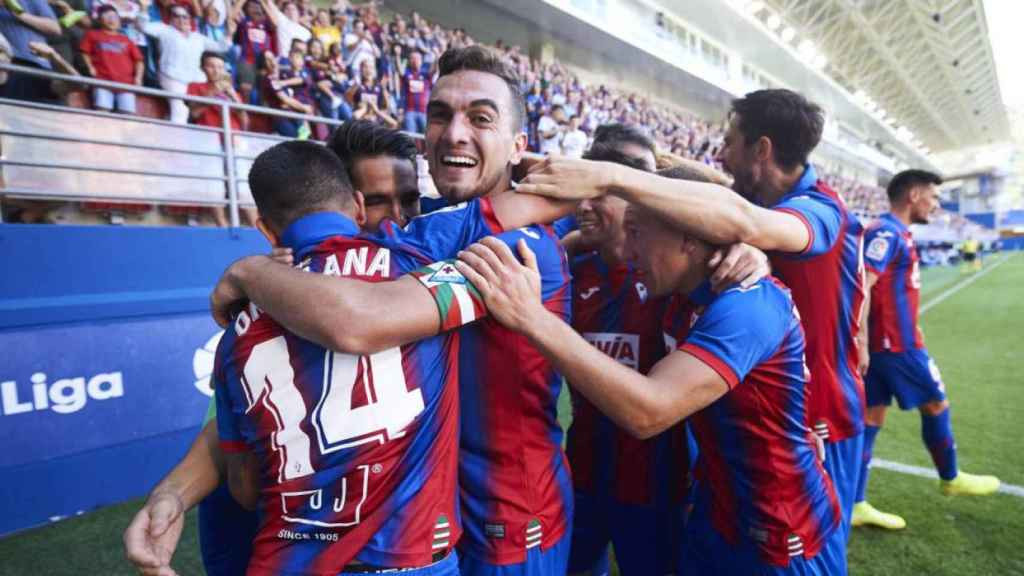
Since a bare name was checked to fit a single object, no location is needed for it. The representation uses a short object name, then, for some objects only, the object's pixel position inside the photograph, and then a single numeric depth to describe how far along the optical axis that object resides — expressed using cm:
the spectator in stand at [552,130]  1178
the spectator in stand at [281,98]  692
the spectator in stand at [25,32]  466
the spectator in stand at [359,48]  841
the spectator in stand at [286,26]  717
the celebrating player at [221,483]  139
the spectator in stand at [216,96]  591
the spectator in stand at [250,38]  677
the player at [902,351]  384
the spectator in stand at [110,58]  519
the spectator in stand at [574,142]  1216
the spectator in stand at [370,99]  809
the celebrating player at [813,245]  216
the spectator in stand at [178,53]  574
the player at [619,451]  224
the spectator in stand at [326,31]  801
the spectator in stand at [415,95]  909
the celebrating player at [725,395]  133
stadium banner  365
